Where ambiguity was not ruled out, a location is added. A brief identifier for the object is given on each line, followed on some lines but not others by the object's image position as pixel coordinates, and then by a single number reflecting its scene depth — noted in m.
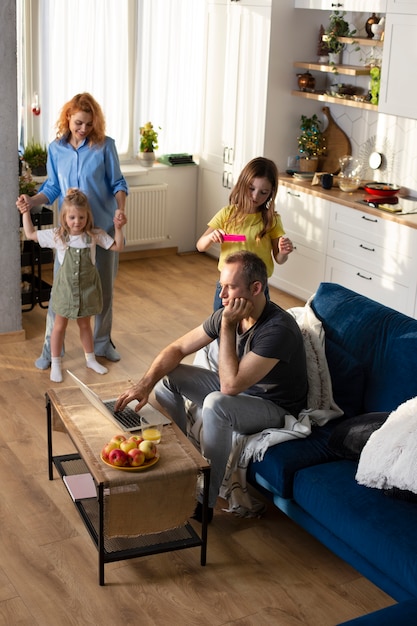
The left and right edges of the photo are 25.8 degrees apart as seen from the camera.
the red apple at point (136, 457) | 3.30
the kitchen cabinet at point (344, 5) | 5.96
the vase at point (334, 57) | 6.69
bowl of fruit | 3.30
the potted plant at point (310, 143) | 6.91
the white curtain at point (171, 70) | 7.30
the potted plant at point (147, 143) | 7.42
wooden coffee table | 3.30
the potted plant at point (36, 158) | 6.67
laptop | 3.61
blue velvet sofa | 3.10
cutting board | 6.93
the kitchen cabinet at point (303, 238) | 6.58
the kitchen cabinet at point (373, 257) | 5.93
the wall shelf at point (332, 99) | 6.35
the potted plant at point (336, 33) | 6.53
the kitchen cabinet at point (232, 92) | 6.80
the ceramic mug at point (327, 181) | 6.59
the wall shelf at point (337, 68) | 6.46
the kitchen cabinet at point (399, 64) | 5.83
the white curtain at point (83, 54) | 6.86
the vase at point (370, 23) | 6.39
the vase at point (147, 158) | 7.47
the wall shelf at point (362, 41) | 6.25
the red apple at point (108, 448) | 3.35
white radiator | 7.50
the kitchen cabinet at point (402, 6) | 5.73
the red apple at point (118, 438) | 3.42
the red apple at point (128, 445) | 3.35
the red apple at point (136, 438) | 3.42
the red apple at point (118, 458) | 3.30
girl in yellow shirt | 4.59
